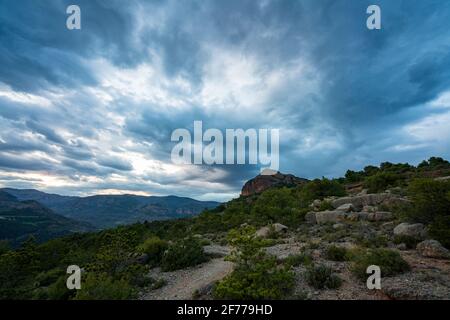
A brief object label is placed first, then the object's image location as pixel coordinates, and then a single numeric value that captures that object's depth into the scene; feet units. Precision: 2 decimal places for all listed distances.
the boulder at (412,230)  41.29
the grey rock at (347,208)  75.02
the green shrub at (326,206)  86.35
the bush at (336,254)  36.32
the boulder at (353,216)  66.99
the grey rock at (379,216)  62.46
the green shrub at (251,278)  23.29
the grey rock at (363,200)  80.97
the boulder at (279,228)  71.75
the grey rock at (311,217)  79.92
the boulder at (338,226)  59.34
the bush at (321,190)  119.00
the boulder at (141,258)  48.37
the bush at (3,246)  80.30
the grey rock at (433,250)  33.35
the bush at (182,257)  45.73
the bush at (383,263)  28.12
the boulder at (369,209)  70.74
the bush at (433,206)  37.01
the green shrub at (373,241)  40.56
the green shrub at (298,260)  35.12
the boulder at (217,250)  51.83
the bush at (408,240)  39.17
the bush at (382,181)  115.03
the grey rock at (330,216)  71.36
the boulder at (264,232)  68.36
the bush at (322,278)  27.02
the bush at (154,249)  50.78
